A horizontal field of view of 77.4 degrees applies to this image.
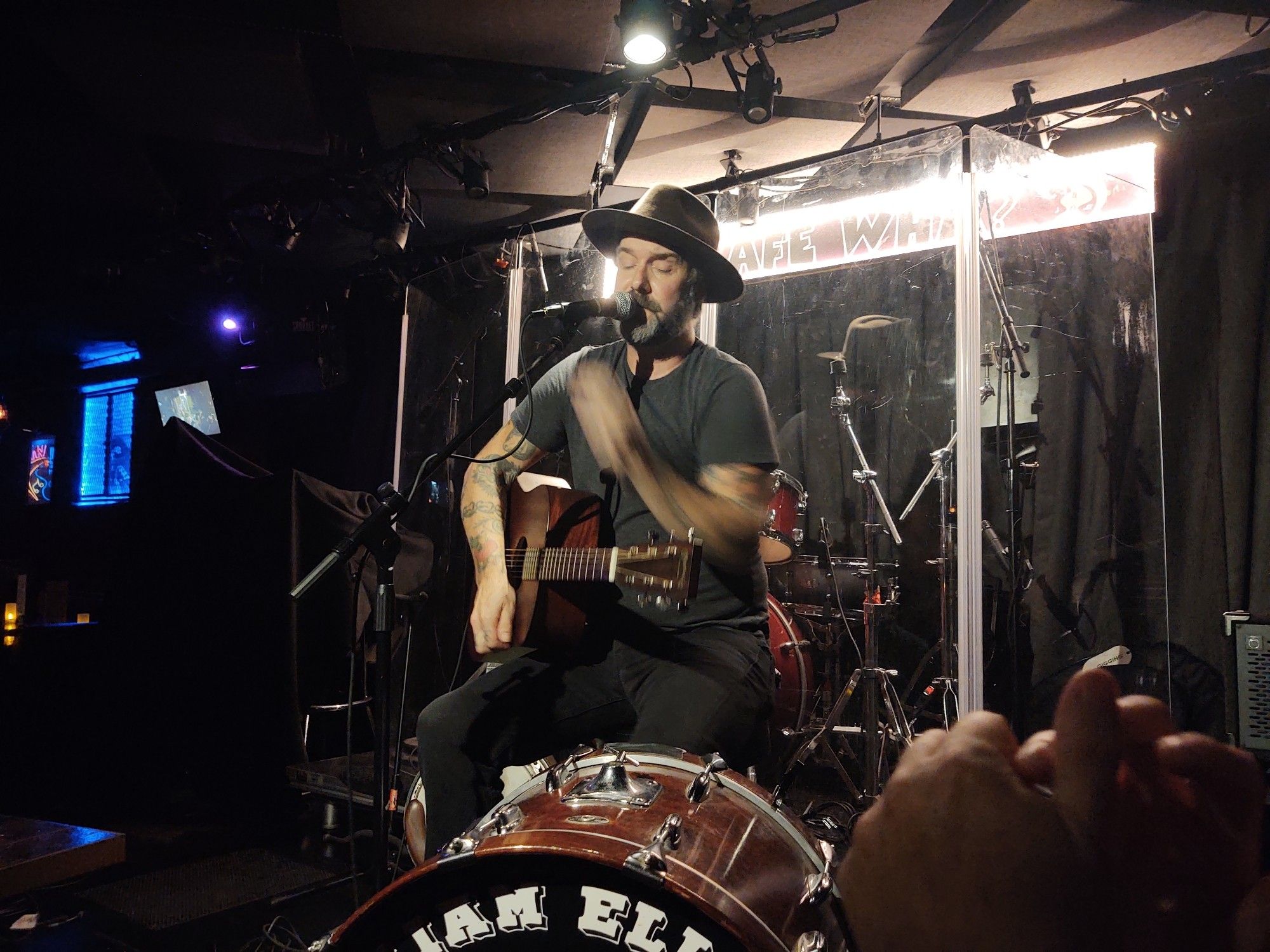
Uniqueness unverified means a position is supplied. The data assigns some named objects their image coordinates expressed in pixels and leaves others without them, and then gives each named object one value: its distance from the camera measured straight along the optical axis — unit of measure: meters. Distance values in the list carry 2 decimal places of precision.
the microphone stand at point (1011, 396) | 3.38
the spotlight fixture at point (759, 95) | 3.76
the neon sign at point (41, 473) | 9.13
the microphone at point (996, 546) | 3.52
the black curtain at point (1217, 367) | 3.70
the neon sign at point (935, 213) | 3.49
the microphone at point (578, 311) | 2.21
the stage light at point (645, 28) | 3.20
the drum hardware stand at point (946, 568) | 3.23
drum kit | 1.12
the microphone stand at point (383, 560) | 2.15
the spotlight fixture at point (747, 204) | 3.98
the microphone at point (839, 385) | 4.02
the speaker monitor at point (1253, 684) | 2.52
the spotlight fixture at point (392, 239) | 4.95
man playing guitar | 2.19
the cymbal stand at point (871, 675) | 3.54
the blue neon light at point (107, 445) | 8.66
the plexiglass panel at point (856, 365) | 3.73
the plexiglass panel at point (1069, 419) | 3.32
